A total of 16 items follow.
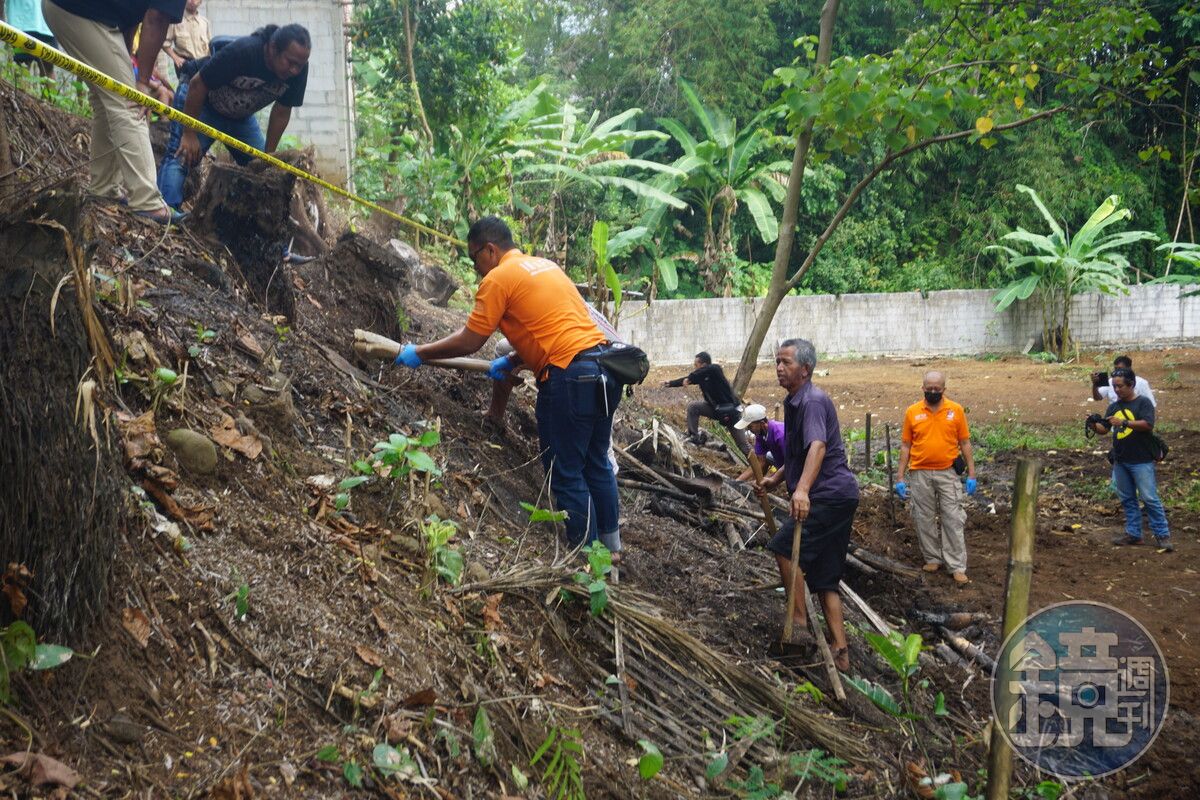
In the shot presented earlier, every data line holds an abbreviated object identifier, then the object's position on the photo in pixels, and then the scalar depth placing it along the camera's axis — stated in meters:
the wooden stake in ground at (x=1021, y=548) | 3.50
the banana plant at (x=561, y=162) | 16.83
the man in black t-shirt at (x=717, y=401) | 11.12
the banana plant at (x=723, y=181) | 21.64
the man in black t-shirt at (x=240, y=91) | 6.02
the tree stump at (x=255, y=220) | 5.74
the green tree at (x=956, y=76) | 8.58
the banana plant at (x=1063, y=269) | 21.50
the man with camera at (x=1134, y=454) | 8.95
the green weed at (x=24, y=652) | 2.65
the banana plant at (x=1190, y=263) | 18.70
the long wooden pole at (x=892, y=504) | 9.73
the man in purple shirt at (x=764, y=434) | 8.16
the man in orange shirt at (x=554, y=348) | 5.29
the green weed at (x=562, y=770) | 3.50
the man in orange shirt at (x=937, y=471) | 8.61
